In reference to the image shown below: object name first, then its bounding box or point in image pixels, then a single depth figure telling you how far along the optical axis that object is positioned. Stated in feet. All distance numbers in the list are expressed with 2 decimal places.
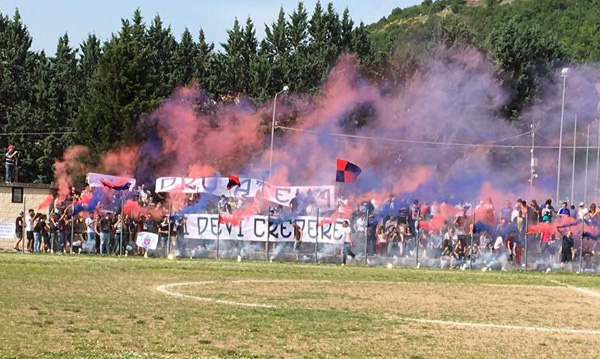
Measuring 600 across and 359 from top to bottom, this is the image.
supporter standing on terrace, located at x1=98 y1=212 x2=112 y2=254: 145.89
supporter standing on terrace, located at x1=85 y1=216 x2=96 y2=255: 148.77
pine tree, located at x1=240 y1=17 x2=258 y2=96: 298.15
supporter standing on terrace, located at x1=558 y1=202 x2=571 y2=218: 134.37
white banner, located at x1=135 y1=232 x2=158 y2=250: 142.61
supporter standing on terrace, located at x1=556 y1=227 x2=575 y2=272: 131.95
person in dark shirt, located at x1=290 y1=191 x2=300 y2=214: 147.33
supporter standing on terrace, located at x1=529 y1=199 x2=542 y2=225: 135.44
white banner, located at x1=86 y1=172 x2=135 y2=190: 160.66
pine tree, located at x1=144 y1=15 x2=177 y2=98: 307.78
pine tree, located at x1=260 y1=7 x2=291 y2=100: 295.48
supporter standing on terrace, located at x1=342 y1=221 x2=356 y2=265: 137.08
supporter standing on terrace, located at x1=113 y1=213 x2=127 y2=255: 146.10
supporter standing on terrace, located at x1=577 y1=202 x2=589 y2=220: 133.80
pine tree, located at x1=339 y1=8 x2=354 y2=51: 315.78
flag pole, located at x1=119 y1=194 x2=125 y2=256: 142.61
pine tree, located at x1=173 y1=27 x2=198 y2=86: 312.91
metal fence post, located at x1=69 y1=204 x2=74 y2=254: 146.43
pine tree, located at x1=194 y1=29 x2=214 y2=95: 300.81
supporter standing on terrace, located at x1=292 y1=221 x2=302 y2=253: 139.44
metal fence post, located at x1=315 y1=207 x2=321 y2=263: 137.59
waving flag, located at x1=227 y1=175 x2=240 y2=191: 154.92
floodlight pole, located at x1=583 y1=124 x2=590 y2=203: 256.32
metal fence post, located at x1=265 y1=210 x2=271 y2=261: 139.54
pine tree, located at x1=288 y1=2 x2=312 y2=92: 298.97
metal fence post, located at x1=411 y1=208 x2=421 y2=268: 134.72
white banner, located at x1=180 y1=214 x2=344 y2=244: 138.62
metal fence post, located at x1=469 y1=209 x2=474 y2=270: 133.98
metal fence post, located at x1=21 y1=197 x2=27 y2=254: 155.95
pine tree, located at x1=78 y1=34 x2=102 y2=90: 324.60
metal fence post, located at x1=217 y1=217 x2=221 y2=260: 140.36
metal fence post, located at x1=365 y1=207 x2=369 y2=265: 135.95
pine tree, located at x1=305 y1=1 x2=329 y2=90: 294.87
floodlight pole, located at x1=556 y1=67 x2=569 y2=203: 245.10
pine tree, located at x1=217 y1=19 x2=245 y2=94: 302.25
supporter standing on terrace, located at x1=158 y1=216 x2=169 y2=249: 142.61
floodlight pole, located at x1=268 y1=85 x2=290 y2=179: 228.35
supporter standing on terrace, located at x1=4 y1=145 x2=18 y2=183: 187.83
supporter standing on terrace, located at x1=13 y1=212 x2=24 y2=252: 155.84
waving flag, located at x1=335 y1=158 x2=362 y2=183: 153.99
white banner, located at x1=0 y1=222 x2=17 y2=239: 161.58
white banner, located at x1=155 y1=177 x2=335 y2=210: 149.89
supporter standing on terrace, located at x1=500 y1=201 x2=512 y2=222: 136.71
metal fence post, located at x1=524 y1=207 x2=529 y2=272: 132.27
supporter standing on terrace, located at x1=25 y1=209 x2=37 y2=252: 152.56
